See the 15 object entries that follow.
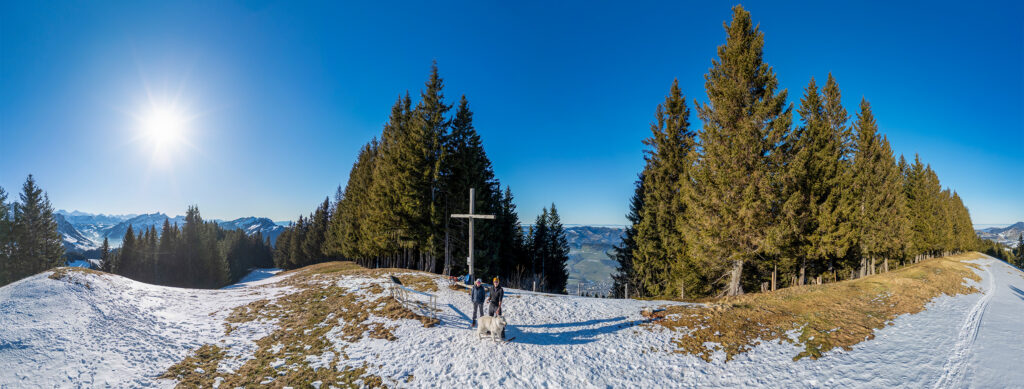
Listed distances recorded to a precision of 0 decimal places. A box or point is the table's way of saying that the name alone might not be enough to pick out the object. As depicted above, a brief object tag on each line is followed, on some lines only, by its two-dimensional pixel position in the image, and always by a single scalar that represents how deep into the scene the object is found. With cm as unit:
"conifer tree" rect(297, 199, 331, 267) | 6103
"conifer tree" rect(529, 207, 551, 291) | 4388
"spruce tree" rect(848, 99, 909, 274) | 2309
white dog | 959
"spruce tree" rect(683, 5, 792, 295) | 1520
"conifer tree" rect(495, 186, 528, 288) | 3569
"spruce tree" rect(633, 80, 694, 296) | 2145
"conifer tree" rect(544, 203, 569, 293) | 4428
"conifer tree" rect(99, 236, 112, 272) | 4947
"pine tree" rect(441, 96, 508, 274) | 2523
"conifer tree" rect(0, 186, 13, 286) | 2980
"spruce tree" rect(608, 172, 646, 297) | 2734
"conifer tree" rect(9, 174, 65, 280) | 3114
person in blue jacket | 1097
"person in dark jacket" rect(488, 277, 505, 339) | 1038
